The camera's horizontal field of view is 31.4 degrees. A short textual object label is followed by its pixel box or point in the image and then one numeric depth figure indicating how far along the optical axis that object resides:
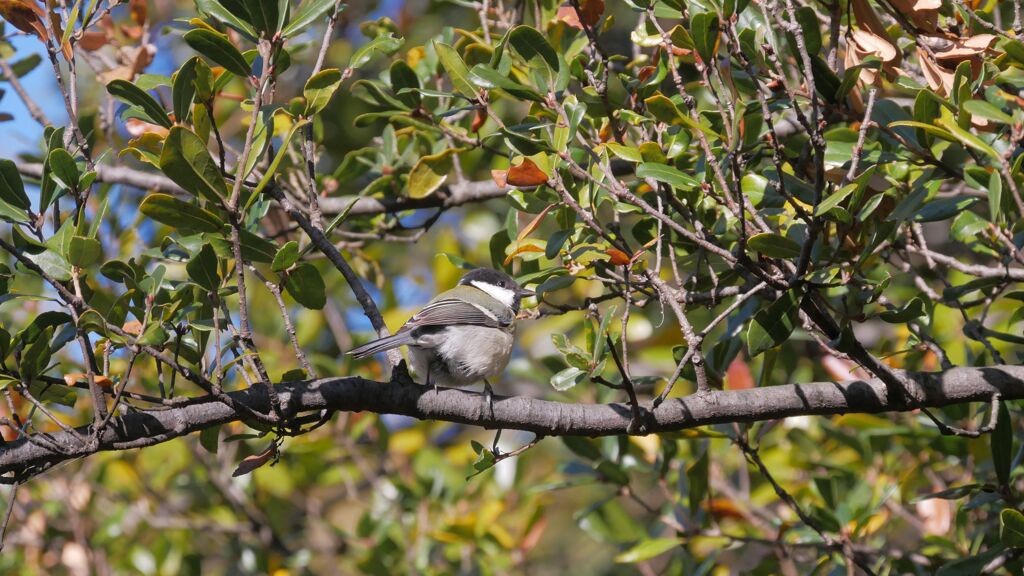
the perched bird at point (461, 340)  6.78
